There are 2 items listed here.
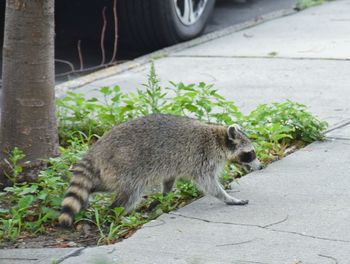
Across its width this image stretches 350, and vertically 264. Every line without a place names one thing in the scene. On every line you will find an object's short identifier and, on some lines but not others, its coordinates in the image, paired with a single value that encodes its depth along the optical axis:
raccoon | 9.78
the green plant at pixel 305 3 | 21.76
